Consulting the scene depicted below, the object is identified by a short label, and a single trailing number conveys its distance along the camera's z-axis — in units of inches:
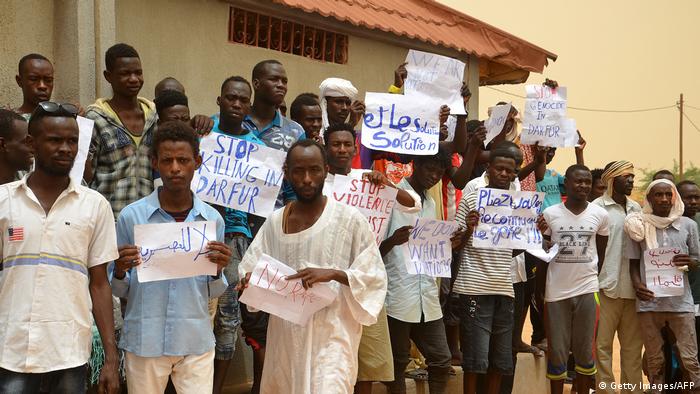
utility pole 1237.5
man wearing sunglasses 161.9
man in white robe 199.9
